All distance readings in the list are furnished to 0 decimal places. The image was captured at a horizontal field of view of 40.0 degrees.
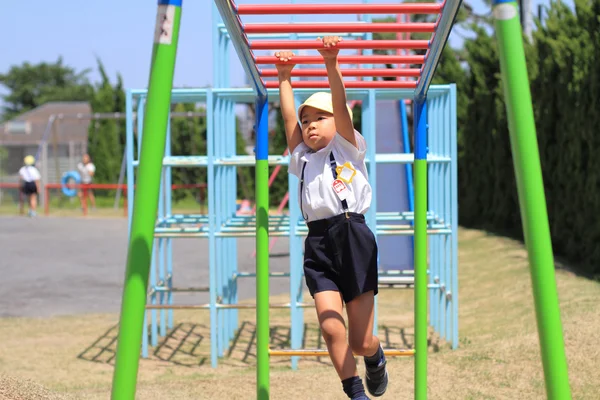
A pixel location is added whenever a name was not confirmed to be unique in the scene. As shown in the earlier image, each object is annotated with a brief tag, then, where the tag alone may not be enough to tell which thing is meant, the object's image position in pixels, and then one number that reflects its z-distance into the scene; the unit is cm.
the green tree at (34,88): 6625
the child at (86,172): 2258
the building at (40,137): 3603
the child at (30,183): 2028
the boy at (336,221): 337
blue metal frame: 609
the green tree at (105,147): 2580
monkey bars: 302
